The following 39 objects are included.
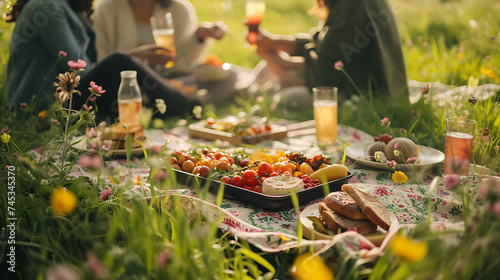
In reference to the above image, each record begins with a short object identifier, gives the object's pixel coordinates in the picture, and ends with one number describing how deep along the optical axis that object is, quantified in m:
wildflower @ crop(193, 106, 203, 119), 2.41
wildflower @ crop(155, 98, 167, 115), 1.97
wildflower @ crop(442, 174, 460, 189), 1.19
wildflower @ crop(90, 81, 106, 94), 1.75
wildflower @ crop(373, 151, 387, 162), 2.00
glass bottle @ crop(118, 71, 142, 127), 2.38
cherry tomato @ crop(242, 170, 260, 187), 1.76
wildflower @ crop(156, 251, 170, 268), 0.94
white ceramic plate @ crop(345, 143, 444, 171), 1.96
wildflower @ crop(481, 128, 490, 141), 2.14
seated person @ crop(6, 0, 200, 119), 3.10
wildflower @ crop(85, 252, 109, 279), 0.82
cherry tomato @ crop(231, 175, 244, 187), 1.76
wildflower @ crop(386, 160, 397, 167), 1.94
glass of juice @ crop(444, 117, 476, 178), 1.80
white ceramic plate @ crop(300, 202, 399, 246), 1.39
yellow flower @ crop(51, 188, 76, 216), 1.07
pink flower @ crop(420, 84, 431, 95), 2.22
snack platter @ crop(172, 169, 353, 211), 1.62
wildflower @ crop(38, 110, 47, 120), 2.66
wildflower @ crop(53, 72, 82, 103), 1.69
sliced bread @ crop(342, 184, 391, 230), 1.40
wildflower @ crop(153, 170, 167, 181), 1.14
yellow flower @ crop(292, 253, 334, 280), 1.08
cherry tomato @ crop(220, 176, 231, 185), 1.76
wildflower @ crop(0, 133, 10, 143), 1.72
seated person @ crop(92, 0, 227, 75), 4.43
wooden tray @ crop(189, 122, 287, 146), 2.68
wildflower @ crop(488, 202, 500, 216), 0.92
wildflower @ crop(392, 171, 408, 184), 1.85
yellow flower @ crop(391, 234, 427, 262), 0.79
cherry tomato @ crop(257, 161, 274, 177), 1.82
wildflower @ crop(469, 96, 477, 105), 2.07
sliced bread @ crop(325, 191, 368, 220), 1.43
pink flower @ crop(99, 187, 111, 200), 1.60
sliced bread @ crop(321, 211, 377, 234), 1.42
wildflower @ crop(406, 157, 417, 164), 1.89
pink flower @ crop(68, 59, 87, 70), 1.78
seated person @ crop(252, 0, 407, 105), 3.49
